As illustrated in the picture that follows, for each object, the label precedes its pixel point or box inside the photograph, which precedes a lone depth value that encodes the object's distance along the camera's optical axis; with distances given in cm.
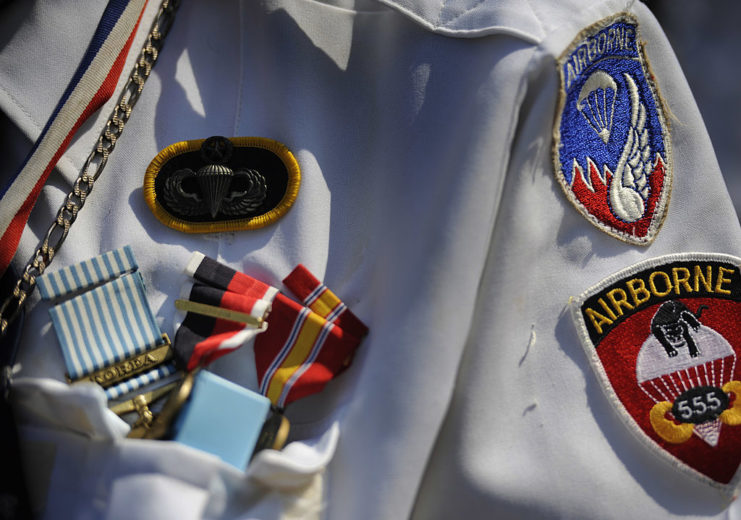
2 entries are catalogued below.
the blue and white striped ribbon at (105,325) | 123
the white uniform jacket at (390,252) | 122
